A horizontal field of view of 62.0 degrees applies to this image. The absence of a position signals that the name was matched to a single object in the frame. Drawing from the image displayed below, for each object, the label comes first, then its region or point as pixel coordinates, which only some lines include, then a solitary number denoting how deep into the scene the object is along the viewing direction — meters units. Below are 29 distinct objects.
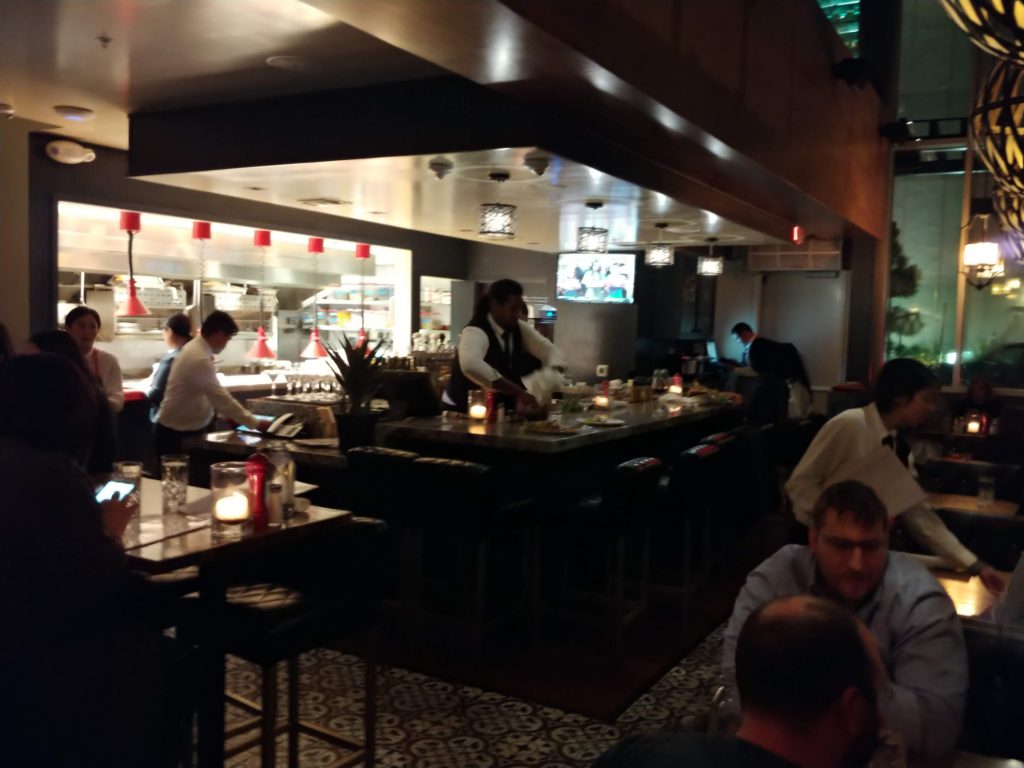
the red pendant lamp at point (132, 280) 7.54
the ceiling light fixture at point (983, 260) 8.02
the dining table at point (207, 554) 2.48
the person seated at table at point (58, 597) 2.19
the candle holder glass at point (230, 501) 2.72
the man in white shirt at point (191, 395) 5.85
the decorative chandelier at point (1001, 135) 2.51
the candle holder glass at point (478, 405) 5.04
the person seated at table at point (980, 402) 8.16
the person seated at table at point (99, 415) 3.96
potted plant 4.51
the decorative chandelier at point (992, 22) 1.62
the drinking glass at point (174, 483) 3.00
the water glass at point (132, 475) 2.95
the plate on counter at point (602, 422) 5.08
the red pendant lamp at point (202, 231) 8.20
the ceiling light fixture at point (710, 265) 8.81
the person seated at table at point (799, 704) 1.31
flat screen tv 10.88
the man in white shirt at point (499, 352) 5.37
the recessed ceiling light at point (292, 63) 4.24
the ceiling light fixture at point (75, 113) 5.36
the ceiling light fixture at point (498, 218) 5.86
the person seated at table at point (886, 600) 1.96
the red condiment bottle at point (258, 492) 2.80
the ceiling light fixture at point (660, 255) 8.16
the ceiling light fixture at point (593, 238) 6.43
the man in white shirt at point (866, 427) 3.36
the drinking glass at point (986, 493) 4.01
